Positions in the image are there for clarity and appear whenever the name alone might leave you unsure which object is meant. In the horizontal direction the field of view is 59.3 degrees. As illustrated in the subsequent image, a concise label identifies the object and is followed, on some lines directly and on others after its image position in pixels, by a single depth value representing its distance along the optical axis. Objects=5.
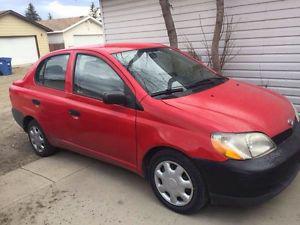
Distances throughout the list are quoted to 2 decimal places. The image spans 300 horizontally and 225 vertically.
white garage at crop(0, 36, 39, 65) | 19.75
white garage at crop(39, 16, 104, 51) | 27.15
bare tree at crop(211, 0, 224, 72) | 4.71
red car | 2.30
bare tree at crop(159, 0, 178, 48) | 4.89
